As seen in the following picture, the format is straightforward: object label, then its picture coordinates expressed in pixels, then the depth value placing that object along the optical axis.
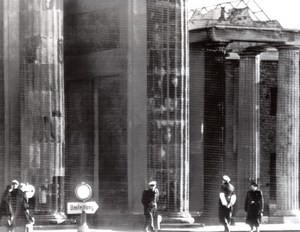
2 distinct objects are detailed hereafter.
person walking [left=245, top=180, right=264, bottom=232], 31.78
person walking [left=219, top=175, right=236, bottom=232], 30.83
